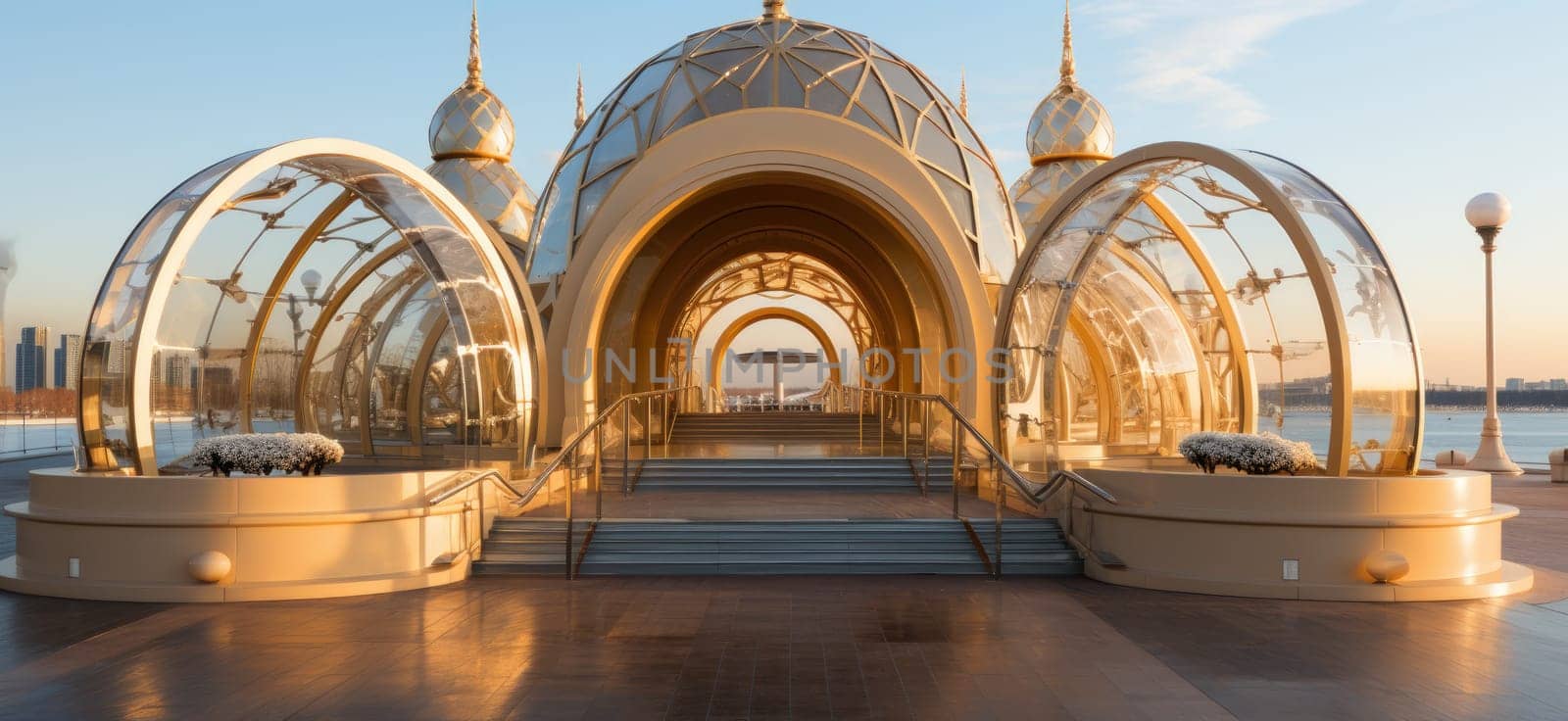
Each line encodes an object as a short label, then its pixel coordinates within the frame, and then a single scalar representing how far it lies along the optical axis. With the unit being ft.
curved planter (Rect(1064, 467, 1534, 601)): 29.22
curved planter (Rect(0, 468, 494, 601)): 29.43
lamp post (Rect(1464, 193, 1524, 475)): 70.18
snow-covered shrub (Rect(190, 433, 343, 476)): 33.30
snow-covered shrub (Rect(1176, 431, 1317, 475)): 33.76
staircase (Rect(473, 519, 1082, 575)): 33.40
